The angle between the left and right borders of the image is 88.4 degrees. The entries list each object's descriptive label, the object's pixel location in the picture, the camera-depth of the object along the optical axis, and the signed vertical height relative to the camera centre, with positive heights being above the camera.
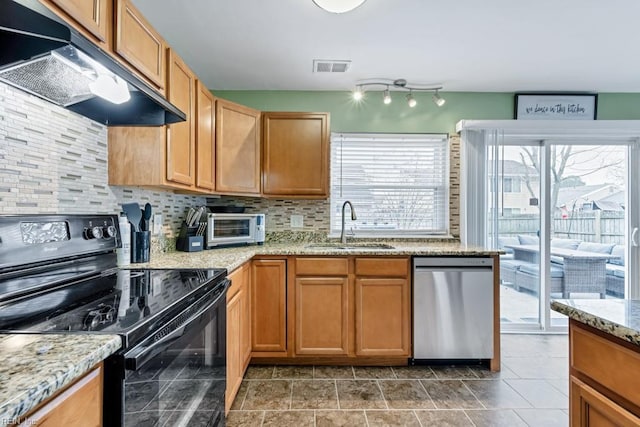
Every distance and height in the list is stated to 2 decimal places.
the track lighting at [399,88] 2.96 +1.20
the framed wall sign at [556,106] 3.15 +1.07
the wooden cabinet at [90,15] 1.08 +0.71
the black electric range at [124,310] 0.84 -0.29
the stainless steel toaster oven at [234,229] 2.54 -0.12
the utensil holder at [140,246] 1.84 -0.18
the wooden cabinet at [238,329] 1.87 -0.72
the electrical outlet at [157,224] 2.29 -0.07
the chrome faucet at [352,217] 2.90 -0.01
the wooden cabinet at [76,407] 0.59 -0.38
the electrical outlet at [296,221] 3.15 -0.05
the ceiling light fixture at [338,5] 1.65 +1.08
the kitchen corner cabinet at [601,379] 0.81 -0.44
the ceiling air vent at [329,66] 2.57 +1.20
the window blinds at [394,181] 3.21 +0.35
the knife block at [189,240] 2.40 -0.19
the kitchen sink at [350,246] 2.94 -0.27
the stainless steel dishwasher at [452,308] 2.46 -0.69
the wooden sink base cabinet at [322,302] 2.49 -0.66
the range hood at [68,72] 0.82 +0.48
